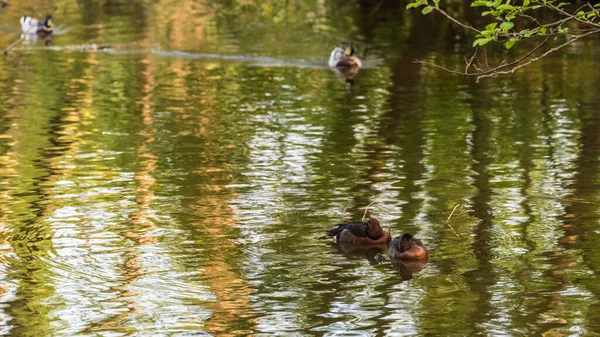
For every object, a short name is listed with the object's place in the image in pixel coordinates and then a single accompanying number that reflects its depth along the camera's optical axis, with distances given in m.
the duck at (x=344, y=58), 34.19
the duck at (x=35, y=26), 41.16
